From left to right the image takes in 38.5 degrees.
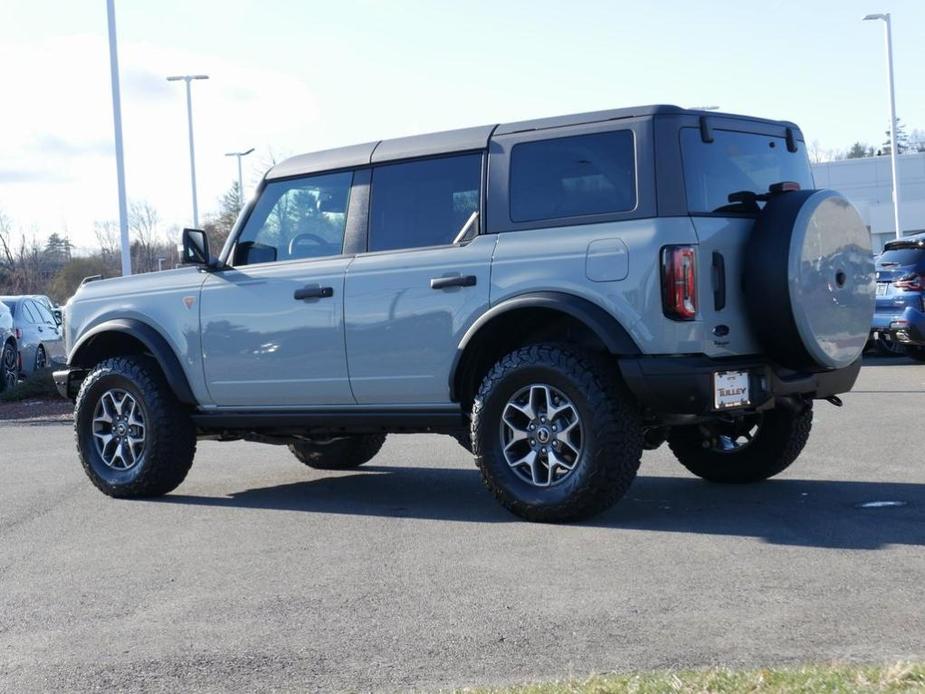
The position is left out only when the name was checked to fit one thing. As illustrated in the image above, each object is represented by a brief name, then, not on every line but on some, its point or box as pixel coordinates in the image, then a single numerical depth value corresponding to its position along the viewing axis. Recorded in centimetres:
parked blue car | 1577
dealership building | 7175
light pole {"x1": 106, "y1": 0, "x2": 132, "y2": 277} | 2775
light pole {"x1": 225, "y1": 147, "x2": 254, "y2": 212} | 4871
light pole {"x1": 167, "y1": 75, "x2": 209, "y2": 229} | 4119
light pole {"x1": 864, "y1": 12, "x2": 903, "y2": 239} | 3919
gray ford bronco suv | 674
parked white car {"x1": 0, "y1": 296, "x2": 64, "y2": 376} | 2091
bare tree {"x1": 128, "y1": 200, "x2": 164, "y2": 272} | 6053
